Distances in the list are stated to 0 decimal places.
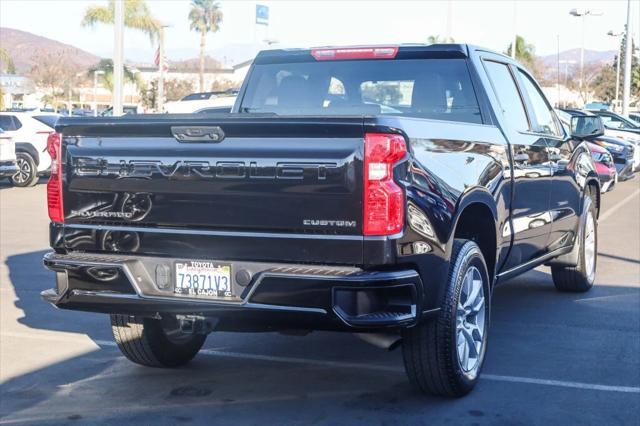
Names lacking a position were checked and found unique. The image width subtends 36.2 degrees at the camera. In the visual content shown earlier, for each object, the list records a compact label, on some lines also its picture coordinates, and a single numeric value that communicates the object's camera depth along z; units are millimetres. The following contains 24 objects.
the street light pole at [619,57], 52975
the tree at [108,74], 52656
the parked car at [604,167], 17906
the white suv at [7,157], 20328
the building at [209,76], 86688
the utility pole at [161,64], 39800
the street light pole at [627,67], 34250
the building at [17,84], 70750
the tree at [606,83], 74312
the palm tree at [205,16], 87688
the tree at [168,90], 64625
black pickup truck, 4660
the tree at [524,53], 68481
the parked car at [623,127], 25625
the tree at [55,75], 76019
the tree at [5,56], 43969
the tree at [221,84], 79694
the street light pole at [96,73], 56275
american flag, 42094
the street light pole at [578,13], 41062
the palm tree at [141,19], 47516
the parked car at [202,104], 15875
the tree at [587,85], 78712
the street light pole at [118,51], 19984
